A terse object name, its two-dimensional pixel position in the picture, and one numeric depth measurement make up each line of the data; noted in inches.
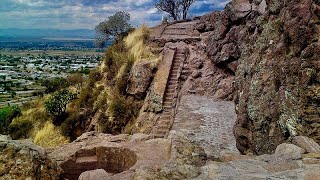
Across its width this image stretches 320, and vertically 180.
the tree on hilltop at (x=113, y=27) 606.0
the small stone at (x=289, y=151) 133.1
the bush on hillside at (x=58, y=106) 523.4
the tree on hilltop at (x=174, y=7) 761.5
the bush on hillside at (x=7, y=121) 624.0
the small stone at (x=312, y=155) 131.1
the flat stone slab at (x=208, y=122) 270.1
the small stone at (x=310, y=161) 124.9
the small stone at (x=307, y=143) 142.8
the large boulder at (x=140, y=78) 441.5
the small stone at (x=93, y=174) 194.3
